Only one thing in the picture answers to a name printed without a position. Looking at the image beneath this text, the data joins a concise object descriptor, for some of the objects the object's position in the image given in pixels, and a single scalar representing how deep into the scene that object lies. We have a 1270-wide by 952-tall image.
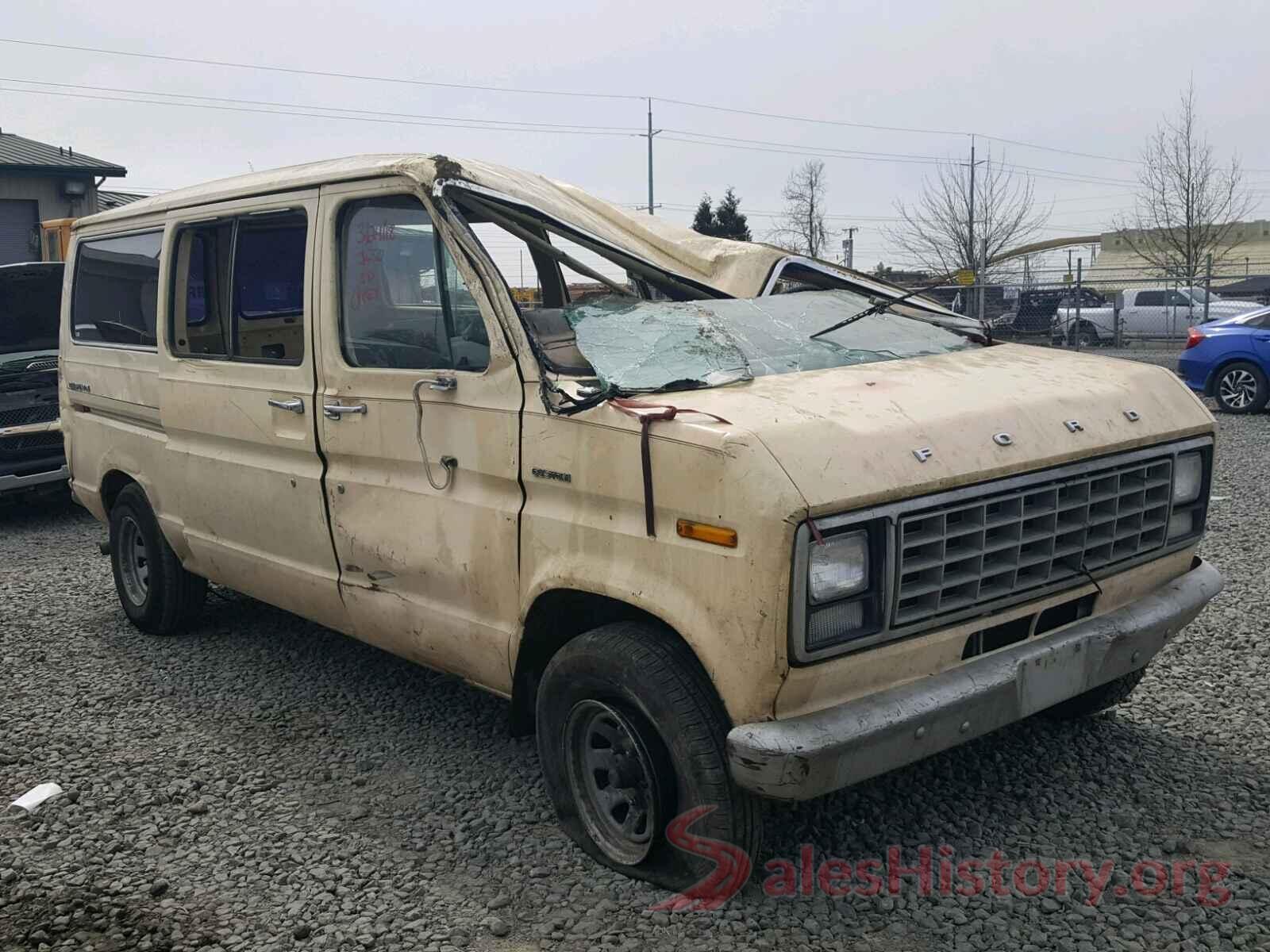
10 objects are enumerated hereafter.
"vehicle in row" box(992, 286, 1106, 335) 23.75
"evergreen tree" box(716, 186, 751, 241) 37.38
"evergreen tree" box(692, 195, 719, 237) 36.97
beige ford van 2.97
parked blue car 13.88
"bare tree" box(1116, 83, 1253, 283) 28.92
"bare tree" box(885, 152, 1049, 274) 35.62
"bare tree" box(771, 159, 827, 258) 41.69
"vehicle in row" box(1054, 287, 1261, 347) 24.16
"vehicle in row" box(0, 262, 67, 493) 8.98
